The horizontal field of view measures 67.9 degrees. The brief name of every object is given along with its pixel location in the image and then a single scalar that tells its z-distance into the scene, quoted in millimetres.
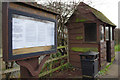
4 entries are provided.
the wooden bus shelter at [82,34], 4908
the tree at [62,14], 4944
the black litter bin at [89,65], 3795
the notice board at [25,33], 1662
